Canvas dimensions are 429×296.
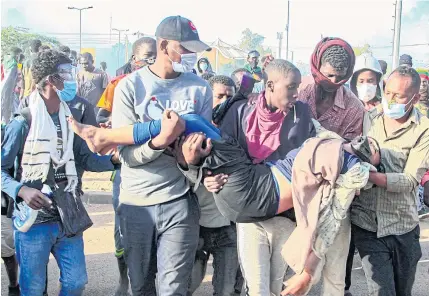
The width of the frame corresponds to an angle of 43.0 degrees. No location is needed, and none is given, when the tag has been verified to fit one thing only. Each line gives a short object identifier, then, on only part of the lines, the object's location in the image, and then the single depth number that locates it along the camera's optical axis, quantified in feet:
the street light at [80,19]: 131.95
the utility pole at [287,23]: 97.31
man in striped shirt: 10.72
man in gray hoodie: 10.22
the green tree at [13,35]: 144.25
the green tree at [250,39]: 256.36
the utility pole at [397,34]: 44.29
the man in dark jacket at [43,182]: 10.69
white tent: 85.18
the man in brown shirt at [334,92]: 11.42
